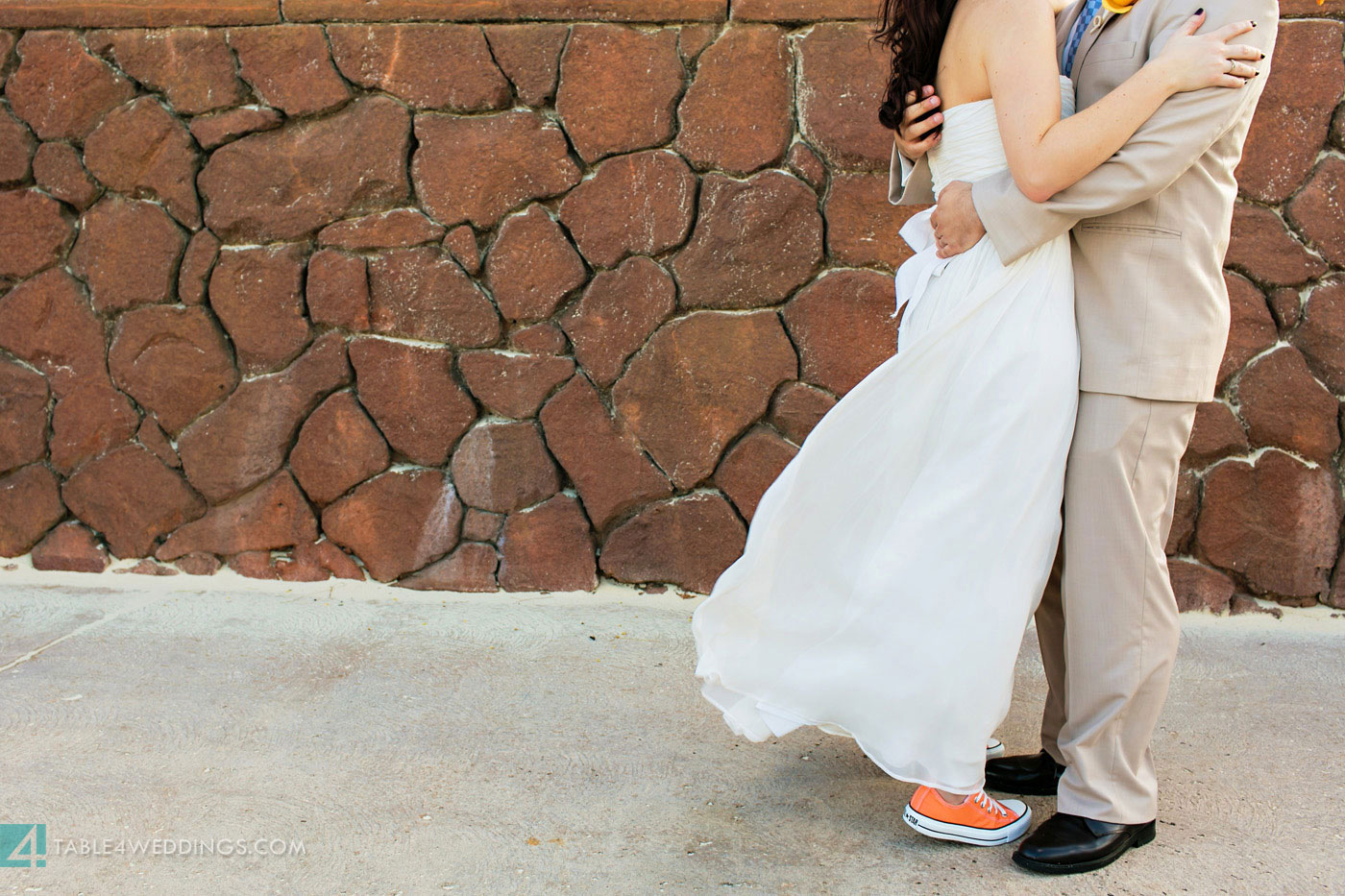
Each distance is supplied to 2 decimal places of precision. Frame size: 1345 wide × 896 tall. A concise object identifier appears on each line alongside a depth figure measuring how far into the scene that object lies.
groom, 1.62
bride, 1.59
